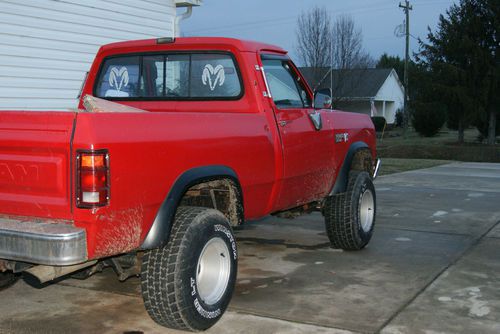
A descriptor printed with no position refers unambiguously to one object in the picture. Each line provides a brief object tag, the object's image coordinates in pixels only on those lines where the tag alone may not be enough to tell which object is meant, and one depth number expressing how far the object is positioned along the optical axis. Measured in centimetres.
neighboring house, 3055
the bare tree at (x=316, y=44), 3091
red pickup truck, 328
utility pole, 3478
